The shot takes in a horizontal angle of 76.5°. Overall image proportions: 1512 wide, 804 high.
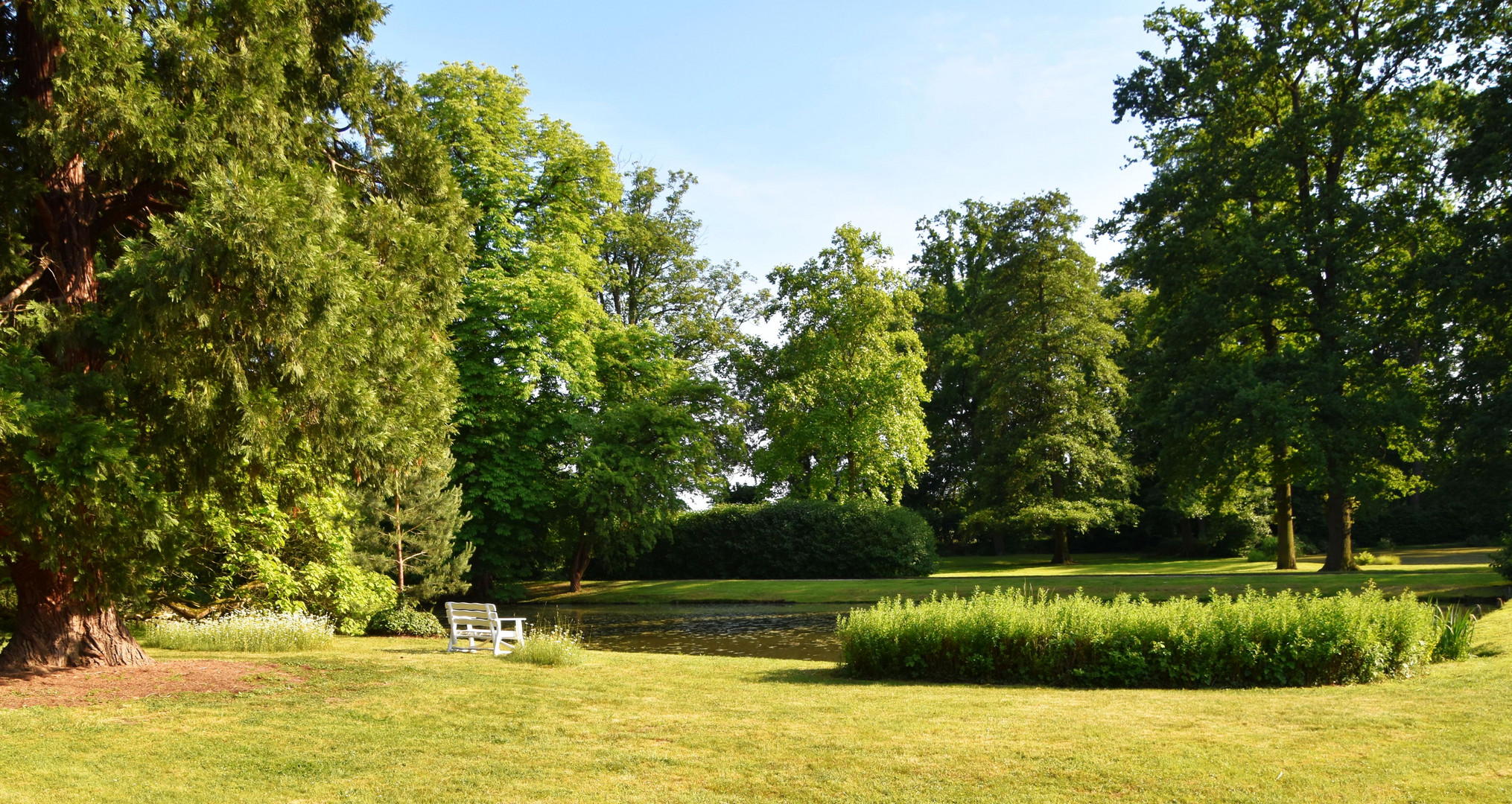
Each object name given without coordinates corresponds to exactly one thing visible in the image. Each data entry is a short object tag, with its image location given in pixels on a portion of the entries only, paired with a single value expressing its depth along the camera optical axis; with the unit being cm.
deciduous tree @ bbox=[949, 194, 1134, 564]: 3712
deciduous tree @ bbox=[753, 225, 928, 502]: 3406
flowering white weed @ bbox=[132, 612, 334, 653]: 1345
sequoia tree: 896
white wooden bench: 1406
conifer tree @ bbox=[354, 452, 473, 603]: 1997
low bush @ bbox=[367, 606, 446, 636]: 1828
